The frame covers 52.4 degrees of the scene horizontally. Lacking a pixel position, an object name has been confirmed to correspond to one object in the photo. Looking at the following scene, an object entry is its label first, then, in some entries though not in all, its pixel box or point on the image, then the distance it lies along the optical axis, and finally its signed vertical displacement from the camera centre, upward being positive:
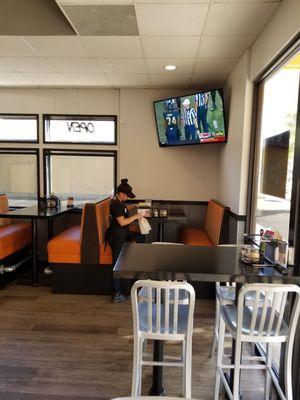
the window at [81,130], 5.12 +0.69
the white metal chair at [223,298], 2.15 -0.90
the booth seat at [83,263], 3.69 -1.12
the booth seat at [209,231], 3.80 -0.80
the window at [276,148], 2.33 +0.25
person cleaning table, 3.33 -0.59
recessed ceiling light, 3.82 +1.34
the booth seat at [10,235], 3.91 -0.90
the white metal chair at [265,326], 1.53 -0.84
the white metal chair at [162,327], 1.56 -0.87
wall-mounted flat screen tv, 4.07 +0.78
